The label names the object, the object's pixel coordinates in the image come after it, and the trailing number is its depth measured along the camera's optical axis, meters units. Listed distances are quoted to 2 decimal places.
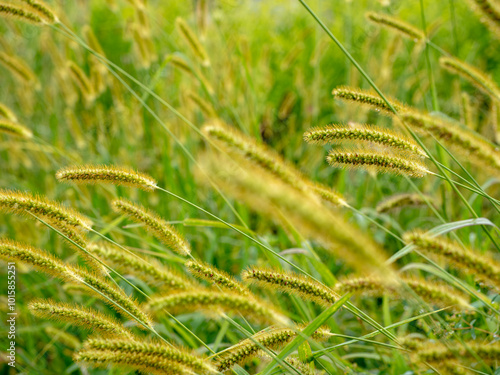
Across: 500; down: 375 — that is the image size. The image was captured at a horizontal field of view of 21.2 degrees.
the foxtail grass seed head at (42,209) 0.74
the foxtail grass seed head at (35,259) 0.74
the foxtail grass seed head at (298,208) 0.66
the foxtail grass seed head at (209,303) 0.69
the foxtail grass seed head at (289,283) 0.73
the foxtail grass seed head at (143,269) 0.72
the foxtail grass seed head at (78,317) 0.74
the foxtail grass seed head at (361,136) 0.74
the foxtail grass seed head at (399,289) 0.71
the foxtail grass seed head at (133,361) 0.70
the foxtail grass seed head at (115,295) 0.75
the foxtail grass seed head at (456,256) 0.69
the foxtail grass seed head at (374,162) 0.74
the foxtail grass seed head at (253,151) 0.69
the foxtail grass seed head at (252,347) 0.73
